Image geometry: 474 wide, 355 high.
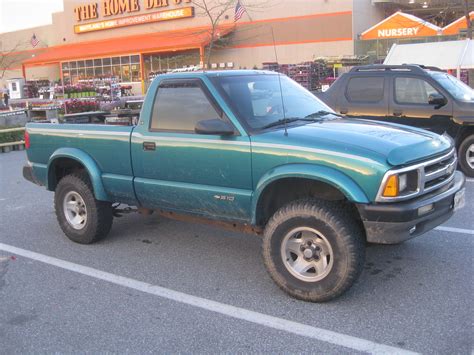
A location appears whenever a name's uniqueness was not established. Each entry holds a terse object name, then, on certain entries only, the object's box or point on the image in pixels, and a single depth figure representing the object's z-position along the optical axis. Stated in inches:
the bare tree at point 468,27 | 644.4
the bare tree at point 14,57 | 2149.4
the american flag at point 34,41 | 2062.0
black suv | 333.4
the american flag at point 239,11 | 1051.2
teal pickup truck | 151.7
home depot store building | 1333.7
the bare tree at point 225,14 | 1387.8
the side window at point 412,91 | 342.3
